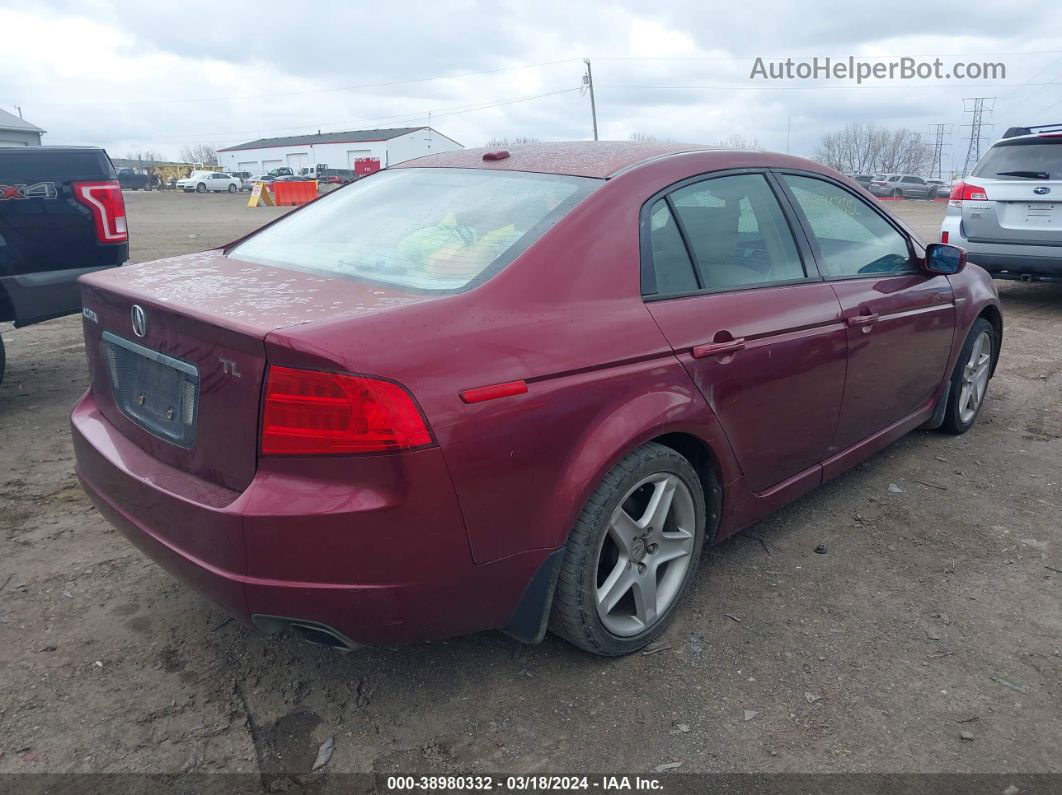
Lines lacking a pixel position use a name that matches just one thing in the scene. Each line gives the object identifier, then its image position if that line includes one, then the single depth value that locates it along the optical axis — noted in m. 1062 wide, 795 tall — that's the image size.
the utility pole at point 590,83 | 54.44
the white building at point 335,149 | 79.56
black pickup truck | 4.62
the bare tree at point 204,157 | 115.09
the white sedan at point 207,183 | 54.84
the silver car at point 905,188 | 44.41
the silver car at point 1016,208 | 7.63
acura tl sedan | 2.01
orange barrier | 35.44
